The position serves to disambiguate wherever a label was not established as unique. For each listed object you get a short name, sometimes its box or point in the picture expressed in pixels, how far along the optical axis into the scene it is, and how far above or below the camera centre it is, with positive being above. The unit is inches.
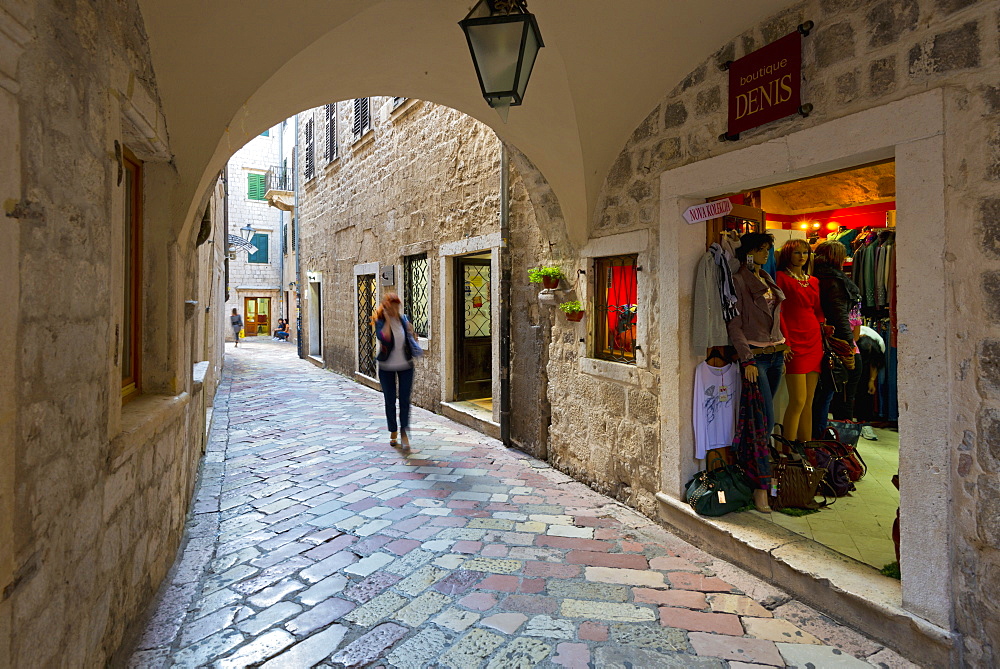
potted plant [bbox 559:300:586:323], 180.5 +3.2
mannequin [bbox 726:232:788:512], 137.1 -2.2
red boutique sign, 109.1 +48.0
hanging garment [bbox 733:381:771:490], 136.6 -29.2
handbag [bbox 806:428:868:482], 150.9 -36.5
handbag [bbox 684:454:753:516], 132.1 -41.1
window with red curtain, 164.6 +4.0
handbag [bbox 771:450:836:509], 137.7 -40.8
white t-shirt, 138.6 -22.0
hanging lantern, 103.0 +51.1
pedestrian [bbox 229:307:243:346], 875.4 +2.2
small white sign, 130.8 +25.9
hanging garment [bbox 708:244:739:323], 136.1 +8.7
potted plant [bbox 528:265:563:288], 188.9 +15.4
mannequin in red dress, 151.2 -3.0
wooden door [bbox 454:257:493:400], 293.3 -4.6
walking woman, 212.8 -12.3
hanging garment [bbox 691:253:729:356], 135.6 +2.1
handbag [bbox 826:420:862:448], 161.0 -32.5
